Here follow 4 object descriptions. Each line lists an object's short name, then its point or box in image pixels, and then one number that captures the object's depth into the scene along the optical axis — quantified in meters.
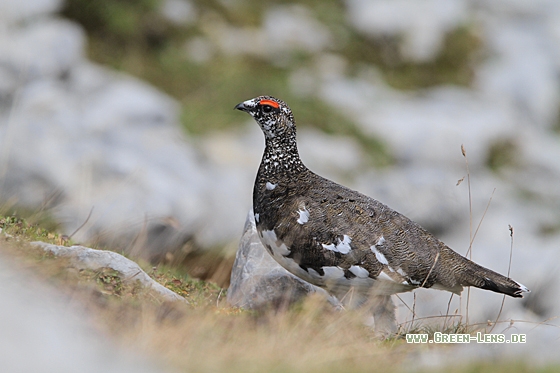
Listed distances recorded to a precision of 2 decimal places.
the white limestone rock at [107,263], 8.96
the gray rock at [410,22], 39.34
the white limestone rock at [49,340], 6.11
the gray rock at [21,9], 29.29
